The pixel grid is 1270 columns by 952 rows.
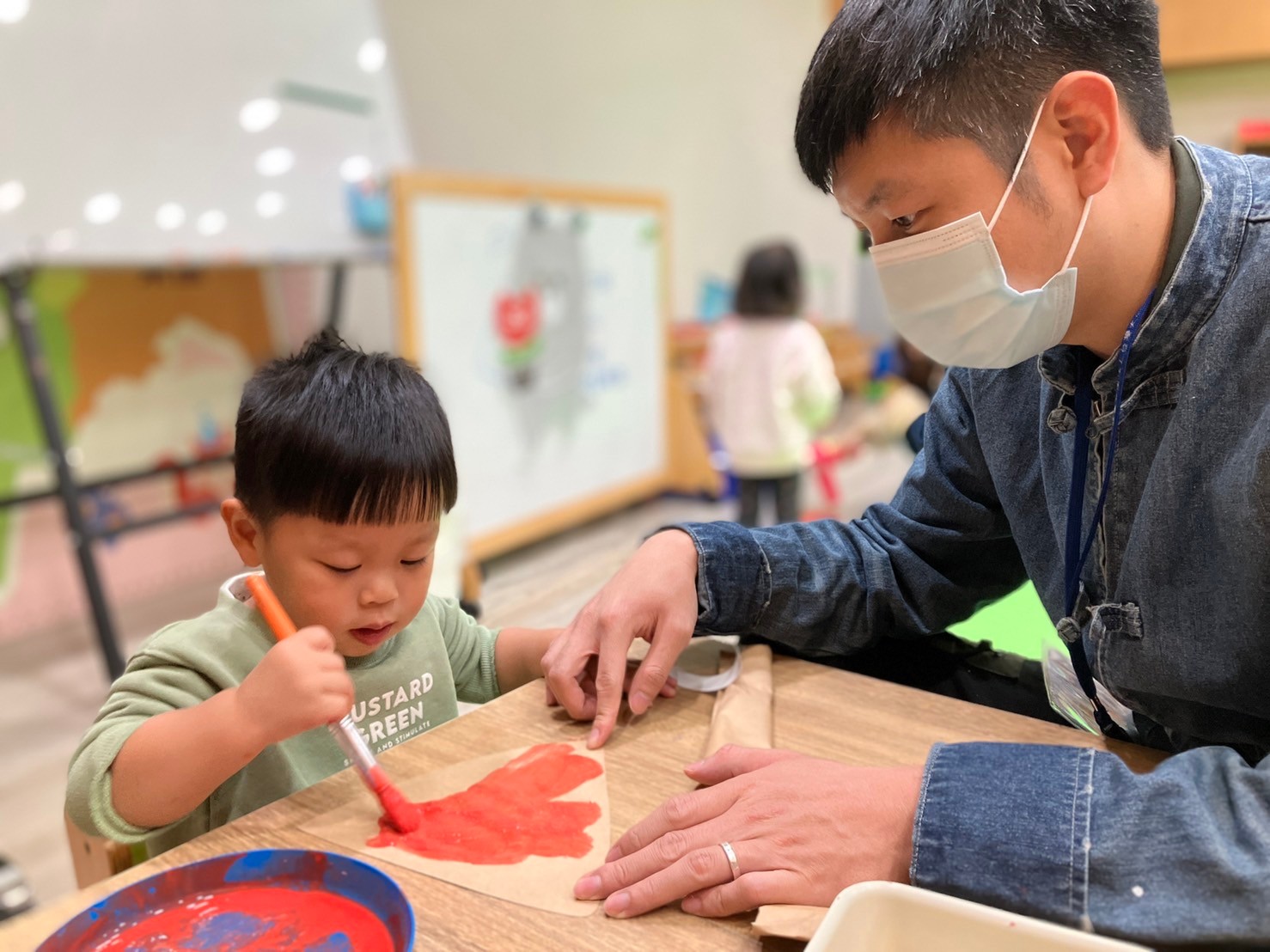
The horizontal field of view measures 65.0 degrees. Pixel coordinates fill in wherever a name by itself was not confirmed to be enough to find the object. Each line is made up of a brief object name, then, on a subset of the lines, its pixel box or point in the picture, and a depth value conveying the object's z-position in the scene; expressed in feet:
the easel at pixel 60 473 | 7.01
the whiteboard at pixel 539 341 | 9.61
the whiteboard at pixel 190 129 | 7.38
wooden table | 1.82
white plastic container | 1.58
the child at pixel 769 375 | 10.11
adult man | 1.84
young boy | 2.17
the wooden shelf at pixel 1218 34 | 7.89
